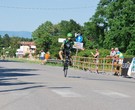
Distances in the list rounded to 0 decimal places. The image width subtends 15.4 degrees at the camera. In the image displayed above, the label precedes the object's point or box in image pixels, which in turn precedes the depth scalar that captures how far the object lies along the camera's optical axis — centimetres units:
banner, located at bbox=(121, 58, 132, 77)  2972
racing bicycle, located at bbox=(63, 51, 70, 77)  2272
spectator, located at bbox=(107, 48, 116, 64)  3221
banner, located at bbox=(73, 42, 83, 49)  4092
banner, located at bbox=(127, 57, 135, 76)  2900
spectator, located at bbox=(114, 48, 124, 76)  3080
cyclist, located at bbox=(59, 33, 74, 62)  2230
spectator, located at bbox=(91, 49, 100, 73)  3514
